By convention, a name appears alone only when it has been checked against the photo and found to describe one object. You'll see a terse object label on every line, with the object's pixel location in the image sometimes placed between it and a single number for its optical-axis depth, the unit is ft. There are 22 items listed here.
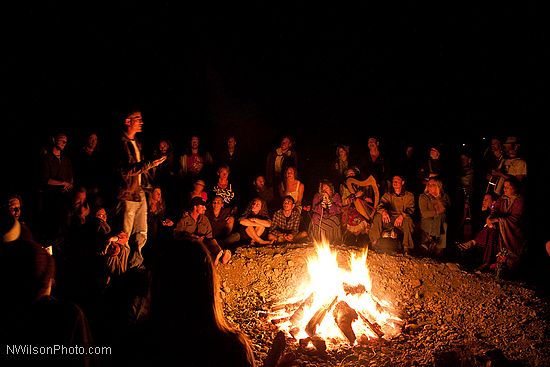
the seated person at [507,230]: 21.66
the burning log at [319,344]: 14.19
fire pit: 14.02
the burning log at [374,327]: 15.42
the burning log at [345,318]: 15.15
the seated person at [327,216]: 25.46
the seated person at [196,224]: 22.90
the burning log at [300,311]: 16.15
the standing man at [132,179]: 16.33
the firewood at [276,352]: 9.61
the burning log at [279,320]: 16.37
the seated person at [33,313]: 6.16
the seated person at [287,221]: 25.79
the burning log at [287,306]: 17.35
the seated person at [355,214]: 26.18
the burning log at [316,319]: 15.30
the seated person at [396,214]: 25.02
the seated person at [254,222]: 25.35
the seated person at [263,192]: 28.14
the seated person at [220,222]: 25.02
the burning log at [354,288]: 16.80
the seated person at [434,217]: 24.91
